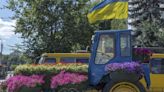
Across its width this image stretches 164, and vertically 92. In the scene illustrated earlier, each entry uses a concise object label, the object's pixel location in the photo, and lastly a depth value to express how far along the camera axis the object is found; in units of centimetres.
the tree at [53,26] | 3953
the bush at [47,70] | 1529
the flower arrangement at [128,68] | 1505
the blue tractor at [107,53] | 1558
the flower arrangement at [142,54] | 1614
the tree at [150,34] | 4866
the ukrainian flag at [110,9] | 1723
